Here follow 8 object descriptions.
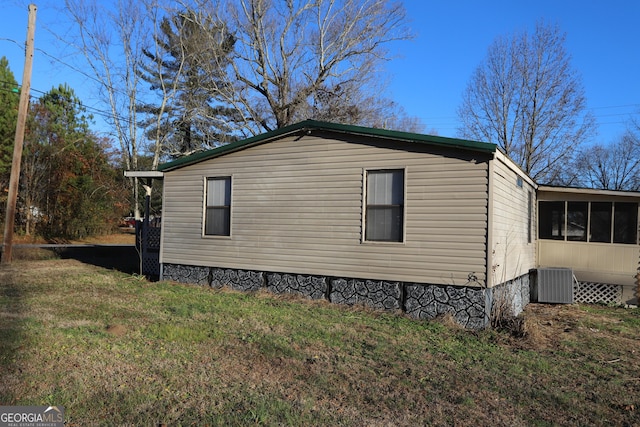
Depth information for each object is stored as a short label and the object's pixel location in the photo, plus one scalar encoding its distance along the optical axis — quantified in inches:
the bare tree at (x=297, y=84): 901.2
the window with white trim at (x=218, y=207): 413.7
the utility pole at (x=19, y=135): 547.8
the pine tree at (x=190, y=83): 878.4
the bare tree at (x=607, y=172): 1663.4
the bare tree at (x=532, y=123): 945.5
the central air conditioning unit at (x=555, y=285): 419.2
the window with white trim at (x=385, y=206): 332.8
